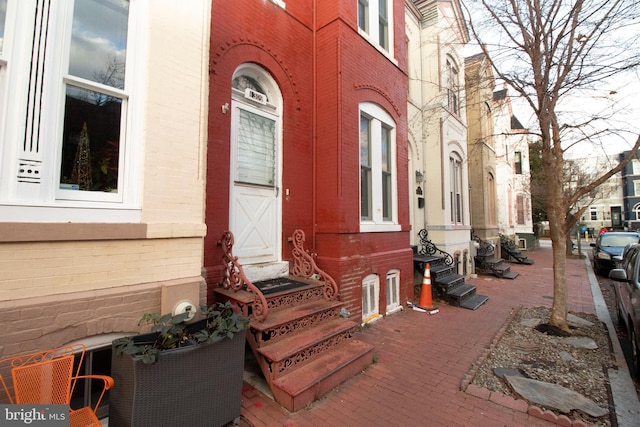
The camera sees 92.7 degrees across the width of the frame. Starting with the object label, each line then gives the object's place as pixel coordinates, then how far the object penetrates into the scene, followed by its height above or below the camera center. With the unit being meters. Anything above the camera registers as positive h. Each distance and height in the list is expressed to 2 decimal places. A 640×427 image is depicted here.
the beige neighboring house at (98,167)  2.53 +0.60
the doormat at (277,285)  4.33 -0.85
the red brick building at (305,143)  4.53 +1.52
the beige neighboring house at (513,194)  18.83 +2.50
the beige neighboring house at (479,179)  14.35 +2.48
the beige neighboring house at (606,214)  48.47 +2.80
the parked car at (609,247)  11.96 -0.66
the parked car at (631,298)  3.94 -1.03
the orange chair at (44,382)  2.15 -1.12
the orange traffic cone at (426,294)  6.74 -1.42
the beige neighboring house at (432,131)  9.59 +3.24
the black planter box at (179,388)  2.41 -1.34
